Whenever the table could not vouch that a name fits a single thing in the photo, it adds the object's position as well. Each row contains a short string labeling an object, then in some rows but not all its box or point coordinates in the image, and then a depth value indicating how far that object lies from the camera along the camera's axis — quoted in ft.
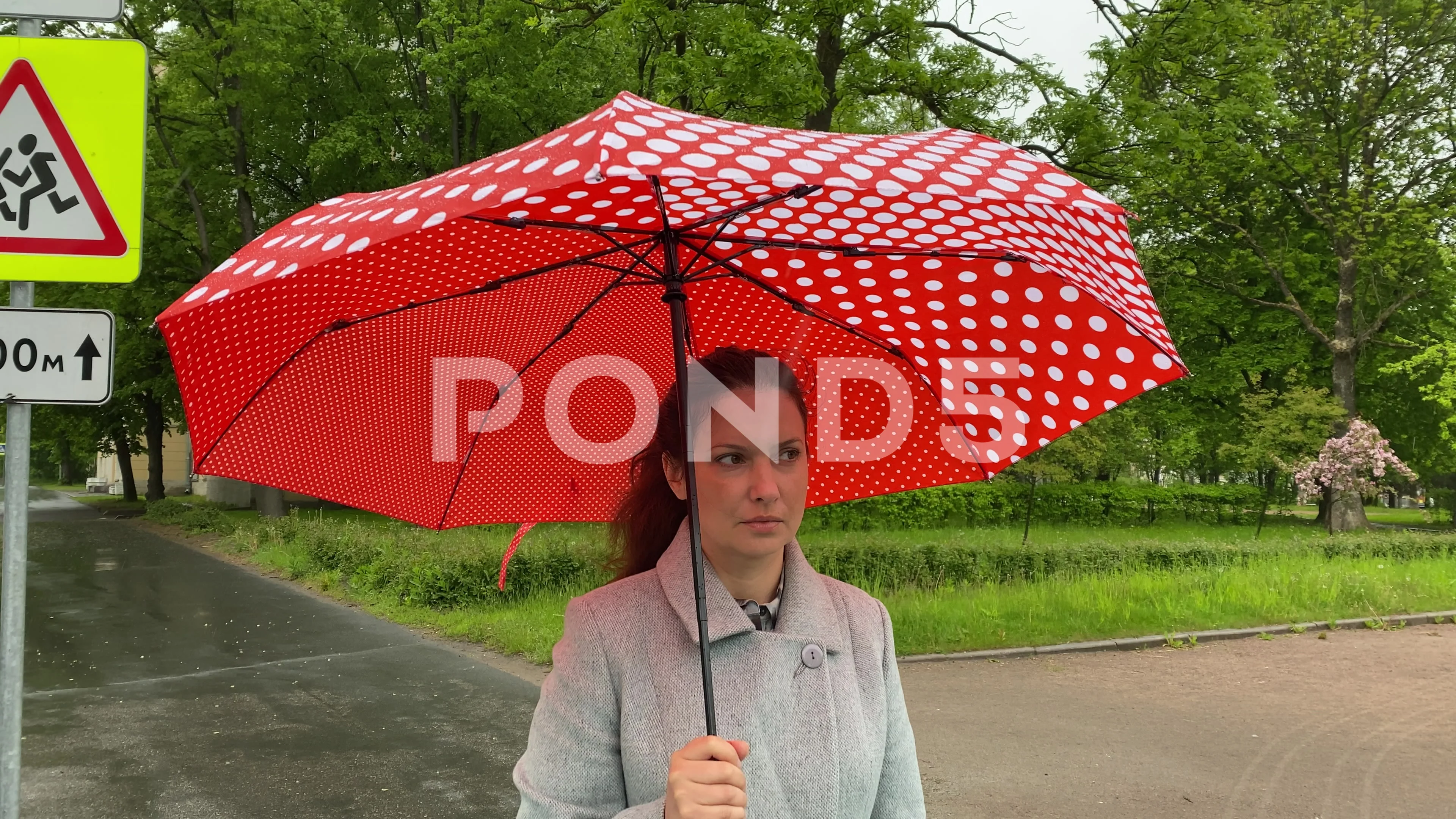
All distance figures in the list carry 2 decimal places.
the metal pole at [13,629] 11.51
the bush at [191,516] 86.02
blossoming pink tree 75.97
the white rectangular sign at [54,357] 12.53
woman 6.18
